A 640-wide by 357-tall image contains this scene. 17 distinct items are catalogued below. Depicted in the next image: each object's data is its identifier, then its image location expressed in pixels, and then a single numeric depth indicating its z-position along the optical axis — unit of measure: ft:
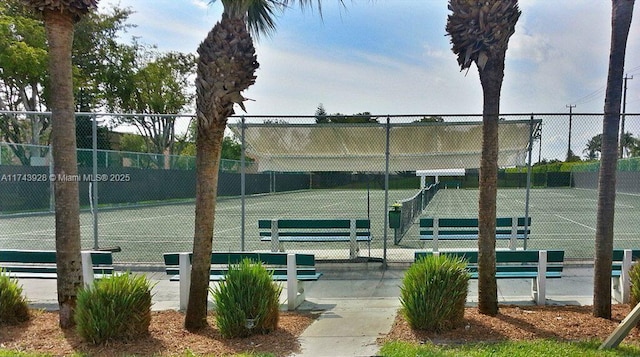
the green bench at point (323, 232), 29.01
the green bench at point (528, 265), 19.75
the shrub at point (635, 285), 16.63
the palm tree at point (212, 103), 15.42
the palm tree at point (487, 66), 16.30
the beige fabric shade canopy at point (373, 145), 27.73
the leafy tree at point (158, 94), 103.65
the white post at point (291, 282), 19.43
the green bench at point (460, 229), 29.71
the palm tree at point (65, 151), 15.86
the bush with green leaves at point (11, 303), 16.58
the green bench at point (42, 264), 19.26
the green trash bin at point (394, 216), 32.48
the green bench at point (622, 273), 19.45
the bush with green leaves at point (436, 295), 15.67
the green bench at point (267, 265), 19.31
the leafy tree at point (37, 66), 70.69
